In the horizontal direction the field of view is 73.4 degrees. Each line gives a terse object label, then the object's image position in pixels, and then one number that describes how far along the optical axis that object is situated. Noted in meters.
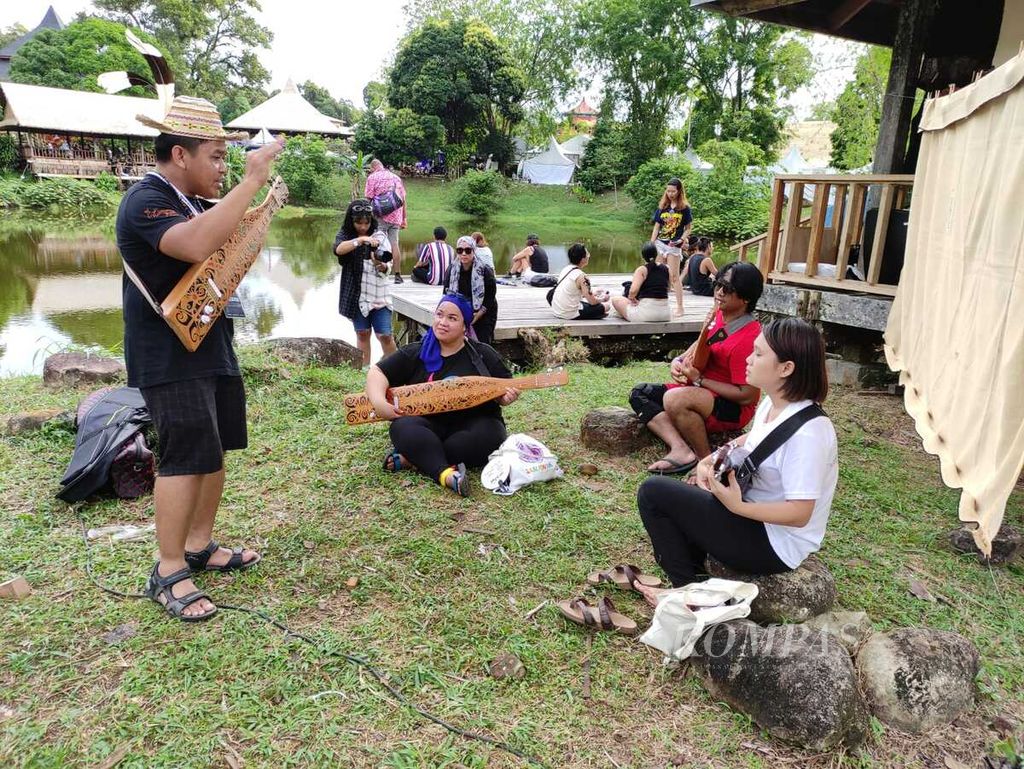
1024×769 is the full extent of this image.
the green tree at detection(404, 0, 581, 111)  36.41
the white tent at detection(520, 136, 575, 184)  36.28
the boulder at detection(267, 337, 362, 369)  6.74
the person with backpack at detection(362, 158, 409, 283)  10.17
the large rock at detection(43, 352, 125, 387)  5.65
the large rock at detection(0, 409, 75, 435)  4.40
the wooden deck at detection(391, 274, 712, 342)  8.31
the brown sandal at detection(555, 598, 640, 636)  2.71
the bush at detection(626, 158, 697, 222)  28.89
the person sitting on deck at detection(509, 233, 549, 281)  12.33
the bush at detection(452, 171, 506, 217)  29.22
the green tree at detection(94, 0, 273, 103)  37.69
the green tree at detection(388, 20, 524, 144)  29.94
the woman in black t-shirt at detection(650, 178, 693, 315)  9.42
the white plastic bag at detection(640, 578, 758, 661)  2.44
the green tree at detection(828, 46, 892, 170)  16.58
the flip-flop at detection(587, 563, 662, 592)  2.96
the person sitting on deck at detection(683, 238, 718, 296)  11.15
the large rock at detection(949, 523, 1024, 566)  3.32
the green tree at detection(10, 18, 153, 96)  31.44
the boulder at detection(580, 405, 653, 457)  4.60
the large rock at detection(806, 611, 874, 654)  2.56
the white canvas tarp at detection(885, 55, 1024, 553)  2.89
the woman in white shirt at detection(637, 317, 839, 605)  2.37
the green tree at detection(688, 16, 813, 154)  31.77
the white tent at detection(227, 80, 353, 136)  33.72
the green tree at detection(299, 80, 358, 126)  56.28
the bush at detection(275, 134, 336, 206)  29.11
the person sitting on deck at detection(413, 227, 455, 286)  10.20
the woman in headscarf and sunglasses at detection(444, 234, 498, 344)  6.93
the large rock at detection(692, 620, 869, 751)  2.15
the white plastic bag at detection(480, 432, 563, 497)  3.95
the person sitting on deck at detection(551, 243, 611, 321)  8.40
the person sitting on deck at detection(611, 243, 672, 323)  8.34
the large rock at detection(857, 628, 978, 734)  2.28
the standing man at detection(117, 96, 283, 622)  2.39
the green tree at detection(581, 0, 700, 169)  32.66
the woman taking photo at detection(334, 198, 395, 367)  6.49
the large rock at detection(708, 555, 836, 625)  2.60
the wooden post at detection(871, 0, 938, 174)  6.51
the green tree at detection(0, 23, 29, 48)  48.83
